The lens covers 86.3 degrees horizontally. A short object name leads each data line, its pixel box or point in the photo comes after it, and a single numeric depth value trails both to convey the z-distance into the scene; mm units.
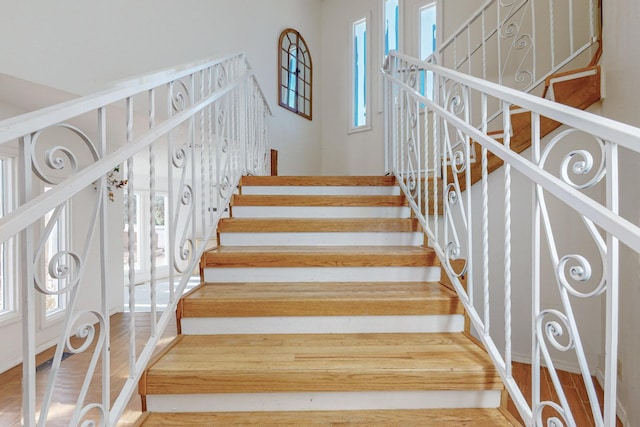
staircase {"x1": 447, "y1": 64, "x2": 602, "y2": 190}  1956
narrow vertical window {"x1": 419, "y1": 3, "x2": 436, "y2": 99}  4207
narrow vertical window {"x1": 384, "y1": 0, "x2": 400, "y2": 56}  4477
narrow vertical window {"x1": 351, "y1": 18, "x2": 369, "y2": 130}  4820
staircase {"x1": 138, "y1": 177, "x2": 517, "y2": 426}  1065
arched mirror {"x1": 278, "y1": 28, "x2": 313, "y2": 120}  4500
